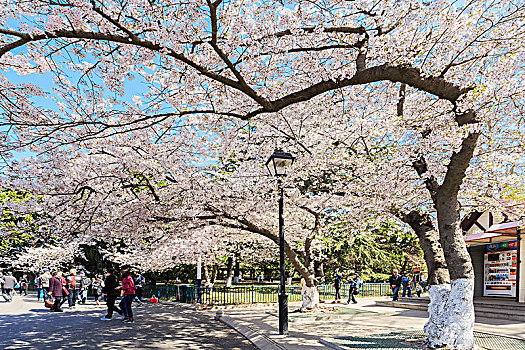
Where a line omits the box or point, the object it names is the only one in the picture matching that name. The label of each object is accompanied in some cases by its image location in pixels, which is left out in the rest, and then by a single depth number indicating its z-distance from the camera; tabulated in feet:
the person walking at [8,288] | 72.38
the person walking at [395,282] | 63.57
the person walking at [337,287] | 72.12
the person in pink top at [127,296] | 40.06
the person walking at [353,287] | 66.44
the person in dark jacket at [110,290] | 41.70
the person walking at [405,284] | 68.34
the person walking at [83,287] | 70.54
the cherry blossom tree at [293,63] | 17.93
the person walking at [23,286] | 107.14
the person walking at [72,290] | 58.18
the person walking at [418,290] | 70.11
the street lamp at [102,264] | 89.28
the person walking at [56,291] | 52.06
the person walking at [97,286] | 67.67
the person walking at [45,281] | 65.62
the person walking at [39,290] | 77.89
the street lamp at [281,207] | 31.04
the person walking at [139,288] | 67.36
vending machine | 53.57
